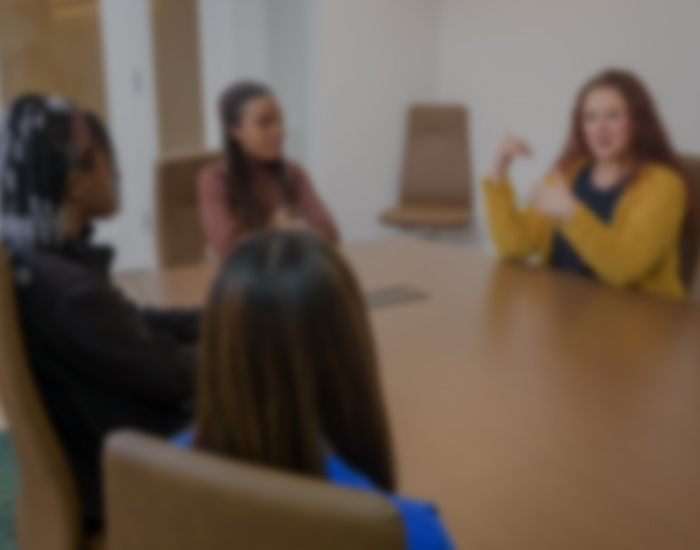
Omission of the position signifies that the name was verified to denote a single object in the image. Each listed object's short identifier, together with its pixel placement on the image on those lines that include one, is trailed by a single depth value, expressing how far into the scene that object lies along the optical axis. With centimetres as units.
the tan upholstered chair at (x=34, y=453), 119
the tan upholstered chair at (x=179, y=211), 257
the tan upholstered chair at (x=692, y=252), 222
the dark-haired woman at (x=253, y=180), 251
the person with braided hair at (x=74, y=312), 126
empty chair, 462
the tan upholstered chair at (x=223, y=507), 63
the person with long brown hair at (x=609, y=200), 205
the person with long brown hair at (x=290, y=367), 79
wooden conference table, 110
